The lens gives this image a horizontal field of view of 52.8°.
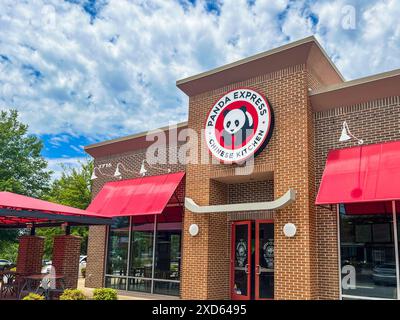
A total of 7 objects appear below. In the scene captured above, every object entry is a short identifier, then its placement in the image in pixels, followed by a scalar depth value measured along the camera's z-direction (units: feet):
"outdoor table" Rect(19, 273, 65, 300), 38.75
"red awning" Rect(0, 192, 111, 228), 34.52
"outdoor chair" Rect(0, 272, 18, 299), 42.42
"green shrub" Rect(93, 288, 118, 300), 31.68
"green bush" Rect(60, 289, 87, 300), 31.45
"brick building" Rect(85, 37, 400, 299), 33.45
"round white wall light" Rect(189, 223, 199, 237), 41.09
